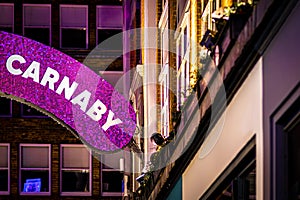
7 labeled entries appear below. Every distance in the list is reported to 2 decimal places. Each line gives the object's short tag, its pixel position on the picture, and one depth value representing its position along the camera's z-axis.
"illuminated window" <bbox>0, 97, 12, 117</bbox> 36.03
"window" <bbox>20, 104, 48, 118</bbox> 35.94
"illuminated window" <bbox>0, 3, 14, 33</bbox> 35.41
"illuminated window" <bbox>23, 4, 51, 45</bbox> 35.78
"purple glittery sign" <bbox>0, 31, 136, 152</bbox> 16.62
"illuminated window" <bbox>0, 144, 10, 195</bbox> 34.81
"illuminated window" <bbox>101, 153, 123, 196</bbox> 35.12
